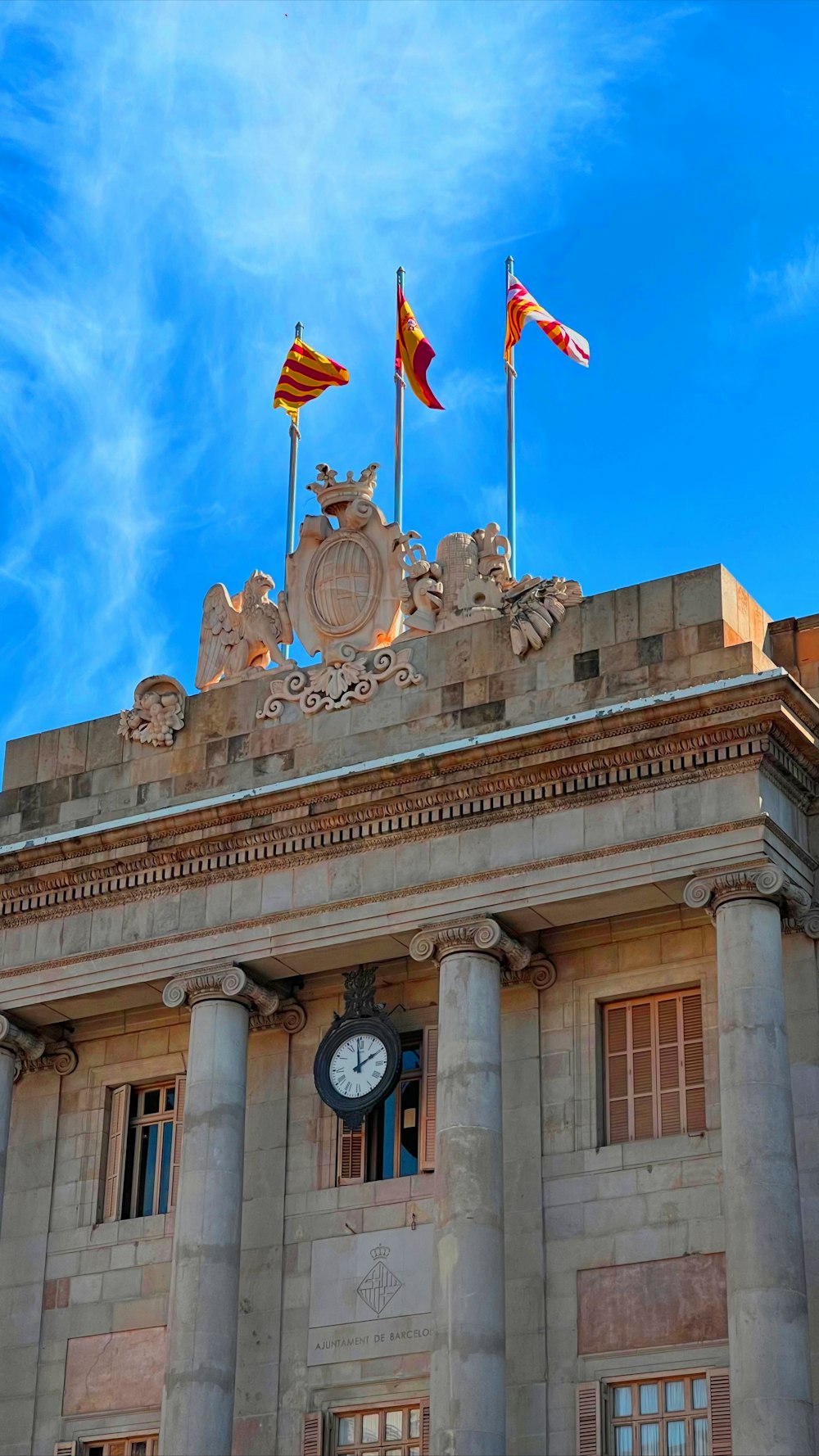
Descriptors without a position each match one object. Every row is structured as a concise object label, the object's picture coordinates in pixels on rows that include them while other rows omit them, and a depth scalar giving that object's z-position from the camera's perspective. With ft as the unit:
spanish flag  121.90
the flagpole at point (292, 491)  120.67
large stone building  95.91
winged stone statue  116.06
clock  104.58
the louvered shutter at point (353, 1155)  105.70
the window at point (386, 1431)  99.40
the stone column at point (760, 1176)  88.22
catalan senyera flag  125.29
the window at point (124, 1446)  105.60
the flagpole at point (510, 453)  114.93
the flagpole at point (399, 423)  118.73
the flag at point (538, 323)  120.16
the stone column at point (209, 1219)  99.40
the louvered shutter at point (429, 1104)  104.12
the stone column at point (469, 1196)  93.66
